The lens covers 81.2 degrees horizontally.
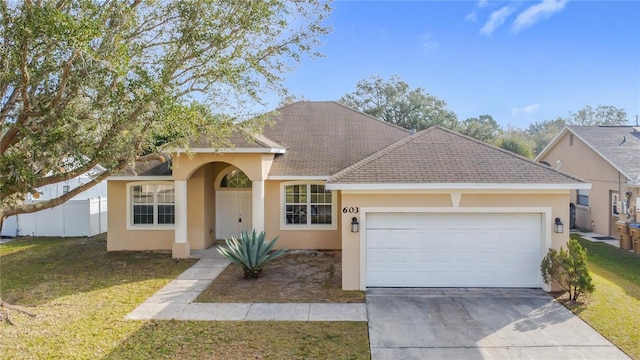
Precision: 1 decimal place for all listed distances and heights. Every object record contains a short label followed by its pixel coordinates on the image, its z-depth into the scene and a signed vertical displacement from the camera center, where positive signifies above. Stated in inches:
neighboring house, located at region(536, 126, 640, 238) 629.9 +7.1
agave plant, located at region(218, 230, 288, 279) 418.6 -90.6
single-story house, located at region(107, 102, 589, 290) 367.2 -35.1
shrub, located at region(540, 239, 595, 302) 329.7 -88.0
